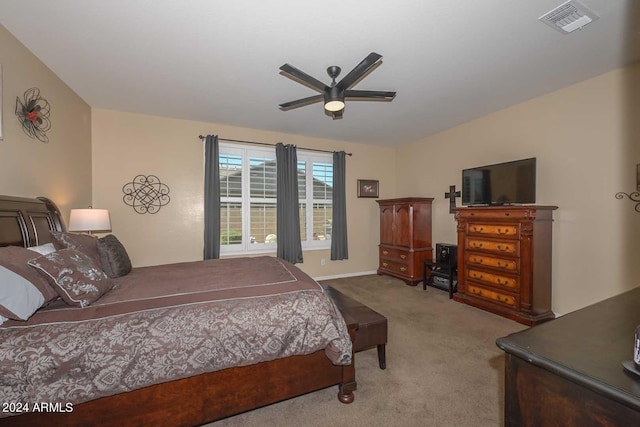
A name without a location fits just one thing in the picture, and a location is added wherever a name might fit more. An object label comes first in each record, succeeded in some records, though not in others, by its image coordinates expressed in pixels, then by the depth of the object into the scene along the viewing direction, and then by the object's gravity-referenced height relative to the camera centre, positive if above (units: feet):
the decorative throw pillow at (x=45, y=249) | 6.14 -0.88
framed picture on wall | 17.94 +1.59
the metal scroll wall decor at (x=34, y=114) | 7.59 +2.82
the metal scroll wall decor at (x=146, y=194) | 12.61 +0.81
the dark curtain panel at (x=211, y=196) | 13.55 +0.76
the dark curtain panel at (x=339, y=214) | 16.78 -0.15
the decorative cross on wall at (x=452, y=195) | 14.71 +0.88
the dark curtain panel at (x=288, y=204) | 15.17 +0.41
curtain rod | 14.19 +3.77
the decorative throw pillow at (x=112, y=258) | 7.68 -1.37
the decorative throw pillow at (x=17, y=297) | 4.32 -1.41
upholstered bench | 6.68 -2.90
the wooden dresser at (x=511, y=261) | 9.95 -1.92
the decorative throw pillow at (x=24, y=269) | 4.75 -1.03
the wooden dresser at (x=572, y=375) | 1.90 -1.22
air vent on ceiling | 6.21 +4.67
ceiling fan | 6.96 +3.59
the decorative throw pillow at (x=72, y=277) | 5.08 -1.29
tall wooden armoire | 15.30 -1.48
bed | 4.23 -2.64
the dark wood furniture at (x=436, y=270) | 12.94 -3.02
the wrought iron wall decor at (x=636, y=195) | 8.49 +0.55
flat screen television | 10.61 +1.21
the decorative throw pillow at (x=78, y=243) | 6.80 -0.83
